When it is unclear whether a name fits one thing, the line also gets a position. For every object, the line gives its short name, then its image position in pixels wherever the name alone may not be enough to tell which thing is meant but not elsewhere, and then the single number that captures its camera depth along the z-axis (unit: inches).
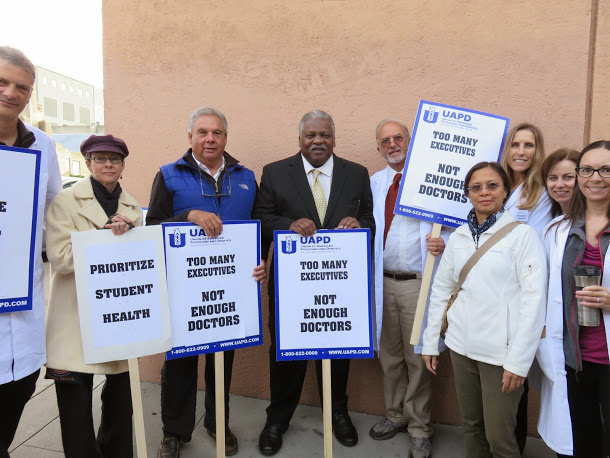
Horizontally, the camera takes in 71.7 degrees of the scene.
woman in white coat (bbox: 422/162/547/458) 86.5
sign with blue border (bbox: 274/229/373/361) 103.1
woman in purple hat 91.0
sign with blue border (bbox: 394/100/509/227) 111.7
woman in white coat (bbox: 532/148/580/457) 87.0
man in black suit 119.3
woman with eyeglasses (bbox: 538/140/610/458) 83.0
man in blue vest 114.3
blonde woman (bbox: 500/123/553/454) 105.5
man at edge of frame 80.3
